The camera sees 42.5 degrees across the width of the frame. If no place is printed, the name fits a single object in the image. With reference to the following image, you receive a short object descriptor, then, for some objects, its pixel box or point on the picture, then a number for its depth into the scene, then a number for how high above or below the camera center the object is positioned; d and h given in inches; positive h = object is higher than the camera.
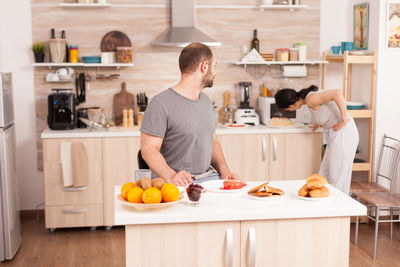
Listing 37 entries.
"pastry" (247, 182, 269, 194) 95.0 -20.8
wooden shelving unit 180.7 -10.5
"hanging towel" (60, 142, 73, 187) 171.8 -28.5
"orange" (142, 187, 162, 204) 84.2 -19.5
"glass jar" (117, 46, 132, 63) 187.9 +8.1
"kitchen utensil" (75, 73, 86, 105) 191.2 -4.3
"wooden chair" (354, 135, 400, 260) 155.0 -35.1
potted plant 184.9 +8.7
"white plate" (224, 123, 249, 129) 186.5 -17.9
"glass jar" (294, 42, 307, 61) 195.6 +9.7
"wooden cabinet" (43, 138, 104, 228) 173.8 -39.9
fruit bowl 83.7 -20.9
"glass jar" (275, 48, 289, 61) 195.0 +8.2
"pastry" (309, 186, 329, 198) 92.2 -20.9
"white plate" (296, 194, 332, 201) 92.1 -21.9
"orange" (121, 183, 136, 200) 87.1 -19.1
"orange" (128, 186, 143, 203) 85.0 -19.6
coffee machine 179.9 -12.0
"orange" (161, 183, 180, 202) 85.4 -19.3
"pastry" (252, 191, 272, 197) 92.9 -21.3
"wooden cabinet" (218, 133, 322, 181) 183.2 -28.2
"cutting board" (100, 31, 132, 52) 191.9 +13.1
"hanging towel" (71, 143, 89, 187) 172.4 -29.2
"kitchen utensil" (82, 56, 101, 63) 187.2 +6.3
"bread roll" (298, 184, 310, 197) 93.6 -20.9
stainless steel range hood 183.9 +18.0
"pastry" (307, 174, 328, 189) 92.4 -19.1
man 105.9 -10.0
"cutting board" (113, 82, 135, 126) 195.5 -9.4
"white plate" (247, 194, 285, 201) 92.0 -21.8
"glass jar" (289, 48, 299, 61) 196.4 +8.6
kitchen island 84.7 -26.4
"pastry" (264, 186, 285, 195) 93.7 -20.9
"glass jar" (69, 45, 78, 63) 186.5 +8.4
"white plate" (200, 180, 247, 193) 97.4 -21.3
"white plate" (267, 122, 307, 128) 187.6 -18.1
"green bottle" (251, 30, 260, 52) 196.7 +12.5
